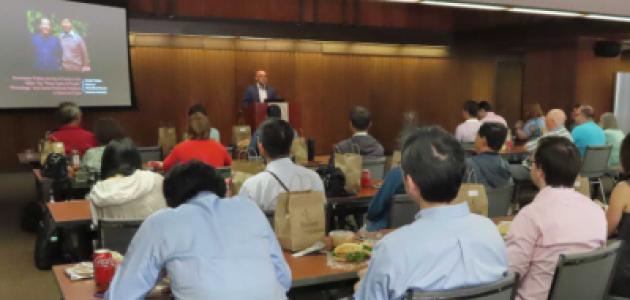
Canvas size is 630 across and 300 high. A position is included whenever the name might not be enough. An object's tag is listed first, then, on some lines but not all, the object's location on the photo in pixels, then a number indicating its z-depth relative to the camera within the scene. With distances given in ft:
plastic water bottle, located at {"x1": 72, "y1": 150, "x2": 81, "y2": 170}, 17.78
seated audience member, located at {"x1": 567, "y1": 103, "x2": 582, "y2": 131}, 35.37
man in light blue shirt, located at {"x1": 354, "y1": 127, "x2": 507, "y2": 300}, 5.21
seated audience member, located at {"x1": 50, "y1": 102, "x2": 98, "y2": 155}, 20.15
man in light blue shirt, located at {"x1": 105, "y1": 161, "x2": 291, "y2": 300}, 6.21
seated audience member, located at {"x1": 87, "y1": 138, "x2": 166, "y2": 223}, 11.37
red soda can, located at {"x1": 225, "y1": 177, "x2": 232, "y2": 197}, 11.79
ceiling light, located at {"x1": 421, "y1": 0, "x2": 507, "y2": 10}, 16.83
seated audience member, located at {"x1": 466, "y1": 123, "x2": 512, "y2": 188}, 14.08
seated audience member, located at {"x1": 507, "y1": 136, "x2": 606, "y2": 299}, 7.46
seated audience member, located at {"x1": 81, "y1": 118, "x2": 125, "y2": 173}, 15.71
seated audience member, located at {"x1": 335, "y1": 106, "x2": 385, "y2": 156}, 17.26
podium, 29.26
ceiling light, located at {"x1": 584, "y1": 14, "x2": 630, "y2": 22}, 19.80
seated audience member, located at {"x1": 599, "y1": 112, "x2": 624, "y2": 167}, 23.29
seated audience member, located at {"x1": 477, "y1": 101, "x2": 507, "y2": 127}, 27.77
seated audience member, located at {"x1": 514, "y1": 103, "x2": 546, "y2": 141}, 28.17
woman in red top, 15.70
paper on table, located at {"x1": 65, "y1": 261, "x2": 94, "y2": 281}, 7.83
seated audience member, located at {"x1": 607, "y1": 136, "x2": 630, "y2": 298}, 8.80
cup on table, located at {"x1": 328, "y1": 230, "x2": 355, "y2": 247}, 9.12
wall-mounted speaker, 36.27
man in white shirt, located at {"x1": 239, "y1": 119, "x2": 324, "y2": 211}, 10.39
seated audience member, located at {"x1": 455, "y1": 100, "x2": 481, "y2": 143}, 25.73
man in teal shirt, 23.08
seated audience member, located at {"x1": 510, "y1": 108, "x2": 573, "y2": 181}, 20.57
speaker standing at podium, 32.14
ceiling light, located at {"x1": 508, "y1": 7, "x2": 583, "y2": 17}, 17.84
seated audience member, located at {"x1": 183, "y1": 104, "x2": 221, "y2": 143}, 22.41
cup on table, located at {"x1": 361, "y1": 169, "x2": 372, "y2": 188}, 15.24
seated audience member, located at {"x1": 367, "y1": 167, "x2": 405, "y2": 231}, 11.32
